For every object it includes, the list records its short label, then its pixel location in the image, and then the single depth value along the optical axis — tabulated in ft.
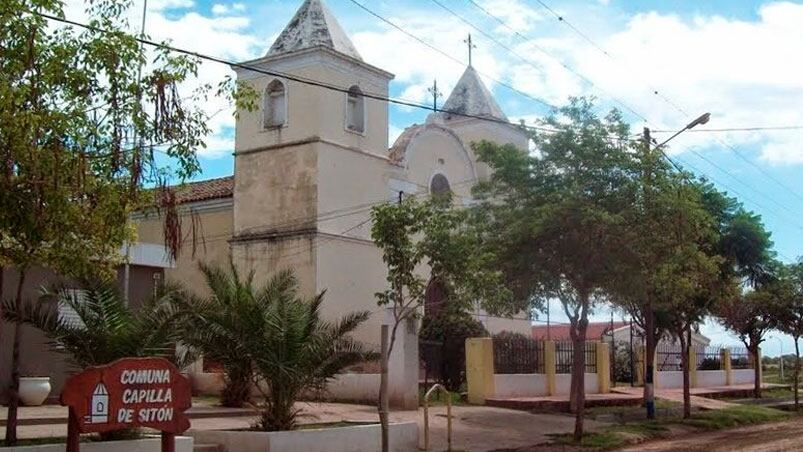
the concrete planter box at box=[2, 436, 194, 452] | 38.63
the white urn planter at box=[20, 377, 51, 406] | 63.05
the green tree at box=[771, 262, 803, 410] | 109.50
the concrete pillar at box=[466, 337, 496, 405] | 86.33
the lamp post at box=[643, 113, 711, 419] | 80.43
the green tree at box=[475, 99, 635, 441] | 62.95
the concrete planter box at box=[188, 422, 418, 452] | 48.26
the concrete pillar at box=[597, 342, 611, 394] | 106.52
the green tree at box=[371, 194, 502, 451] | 51.98
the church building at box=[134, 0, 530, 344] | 97.81
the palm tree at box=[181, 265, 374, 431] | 48.83
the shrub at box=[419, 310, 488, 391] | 92.58
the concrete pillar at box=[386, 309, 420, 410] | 75.97
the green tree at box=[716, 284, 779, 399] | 109.50
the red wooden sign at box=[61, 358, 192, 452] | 35.29
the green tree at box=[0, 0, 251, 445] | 33.37
